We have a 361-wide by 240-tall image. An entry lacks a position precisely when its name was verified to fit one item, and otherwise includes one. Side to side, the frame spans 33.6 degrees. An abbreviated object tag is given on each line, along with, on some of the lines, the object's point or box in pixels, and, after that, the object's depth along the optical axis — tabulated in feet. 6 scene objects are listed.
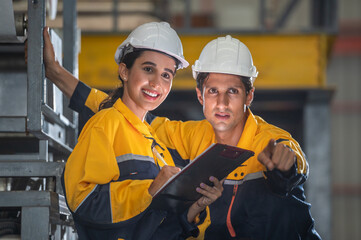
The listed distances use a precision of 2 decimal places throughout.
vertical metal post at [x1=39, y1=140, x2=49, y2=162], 11.71
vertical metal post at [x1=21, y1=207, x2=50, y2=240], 10.62
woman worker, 10.21
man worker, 11.26
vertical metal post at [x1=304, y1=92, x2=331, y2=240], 29.30
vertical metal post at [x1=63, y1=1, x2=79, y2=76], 14.60
